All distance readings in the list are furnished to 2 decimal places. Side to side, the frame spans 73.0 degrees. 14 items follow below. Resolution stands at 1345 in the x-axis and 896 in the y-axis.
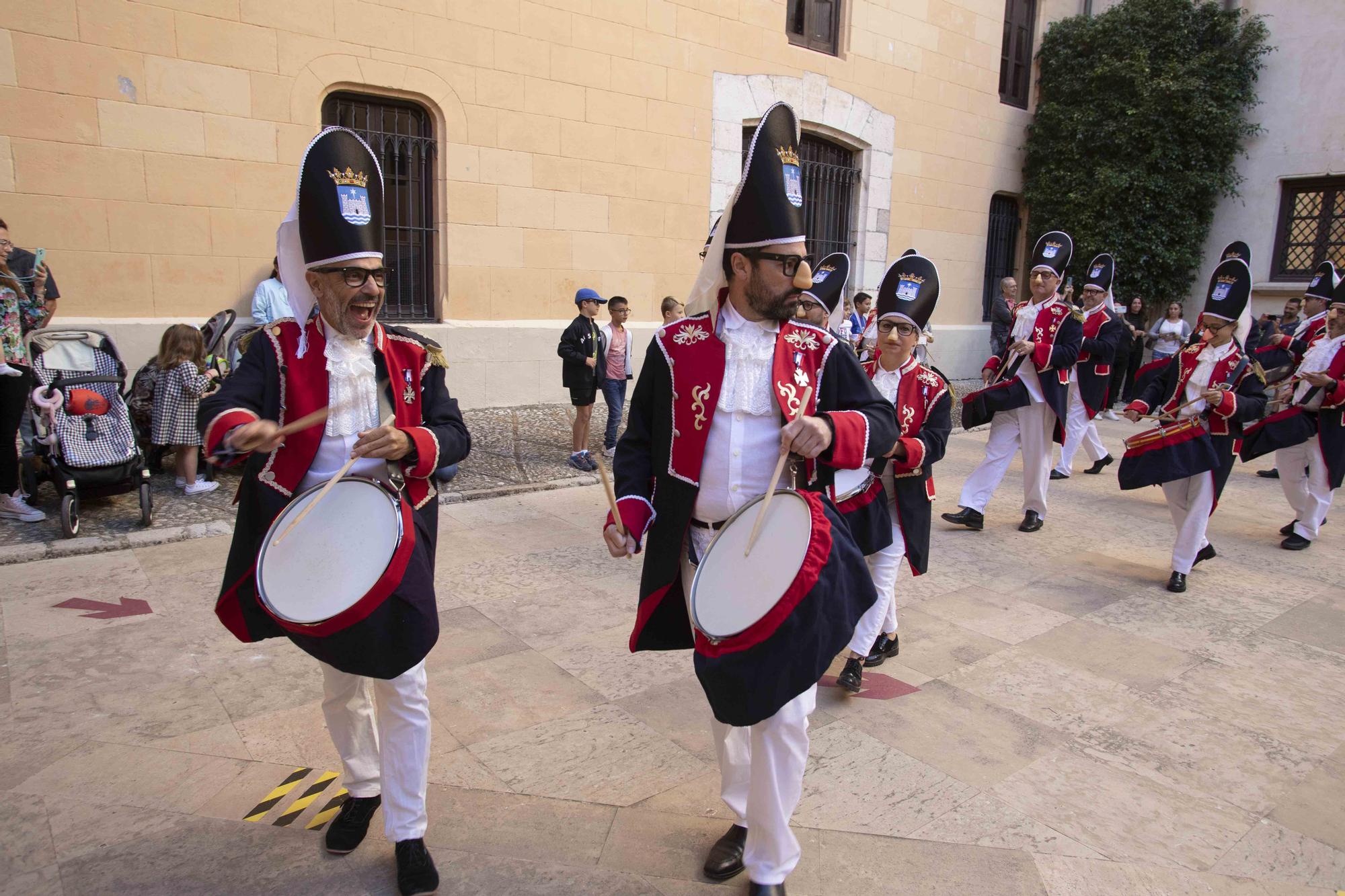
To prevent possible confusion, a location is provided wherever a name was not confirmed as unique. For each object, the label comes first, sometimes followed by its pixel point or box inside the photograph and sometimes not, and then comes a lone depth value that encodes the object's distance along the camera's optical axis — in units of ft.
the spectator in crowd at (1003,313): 44.93
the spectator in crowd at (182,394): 21.88
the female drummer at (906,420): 13.26
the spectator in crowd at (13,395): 19.45
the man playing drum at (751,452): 7.80
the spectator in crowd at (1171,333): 47.83
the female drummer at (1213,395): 18.08
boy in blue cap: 27.96
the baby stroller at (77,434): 19.47
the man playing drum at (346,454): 8.16
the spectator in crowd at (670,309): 30.32
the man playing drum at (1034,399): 22.80
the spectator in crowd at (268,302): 27.96
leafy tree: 50.49
